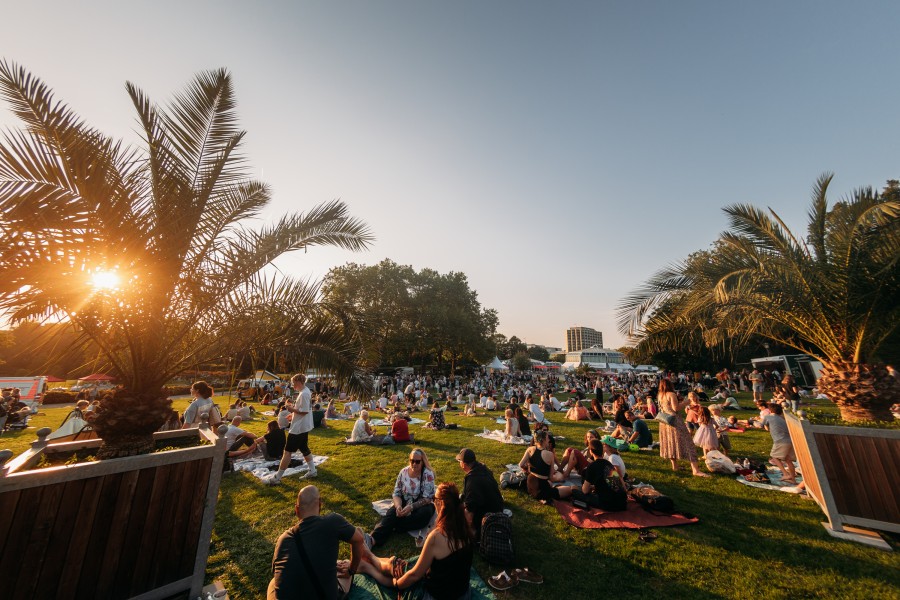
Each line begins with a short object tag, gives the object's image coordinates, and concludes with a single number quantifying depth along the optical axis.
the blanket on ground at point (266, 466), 6.65
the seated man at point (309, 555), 2.64
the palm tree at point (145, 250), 3.31
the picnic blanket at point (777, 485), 5.57
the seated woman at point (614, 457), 5.79
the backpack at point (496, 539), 3.75
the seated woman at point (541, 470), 5.43
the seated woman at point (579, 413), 12.76
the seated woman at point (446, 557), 2.99
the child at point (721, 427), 7.74
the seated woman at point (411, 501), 4.29
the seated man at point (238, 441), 7.66
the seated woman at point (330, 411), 13.66
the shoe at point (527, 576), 3.44
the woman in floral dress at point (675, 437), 6.84
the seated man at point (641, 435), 8.51
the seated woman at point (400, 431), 9.27
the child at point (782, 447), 6.15
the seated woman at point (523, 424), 9.64
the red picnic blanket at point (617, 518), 4.61
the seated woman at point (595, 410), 12.96
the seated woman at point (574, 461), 6.06
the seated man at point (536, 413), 11.02
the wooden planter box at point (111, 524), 2.59
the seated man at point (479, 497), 4.29
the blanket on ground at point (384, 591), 3.18
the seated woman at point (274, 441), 7.32
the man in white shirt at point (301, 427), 6.45
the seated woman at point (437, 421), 11.28
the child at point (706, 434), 6.88
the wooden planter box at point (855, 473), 4.12
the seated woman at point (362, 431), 9.21
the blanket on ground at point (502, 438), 9.16
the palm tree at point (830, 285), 6.55
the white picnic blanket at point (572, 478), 6.25
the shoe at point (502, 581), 3.34
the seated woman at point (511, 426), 9.27
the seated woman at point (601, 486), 5.02
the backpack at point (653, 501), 4.90
